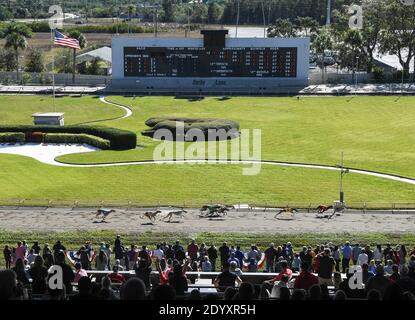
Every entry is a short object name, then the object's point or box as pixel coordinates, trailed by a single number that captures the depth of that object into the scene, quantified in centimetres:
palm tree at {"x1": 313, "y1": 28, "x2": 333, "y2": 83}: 10225
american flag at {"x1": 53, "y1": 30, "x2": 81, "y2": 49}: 7444
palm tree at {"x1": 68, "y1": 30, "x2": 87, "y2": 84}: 11531
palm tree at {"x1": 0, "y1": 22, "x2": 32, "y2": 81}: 10239
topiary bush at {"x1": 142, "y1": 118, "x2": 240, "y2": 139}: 6284
